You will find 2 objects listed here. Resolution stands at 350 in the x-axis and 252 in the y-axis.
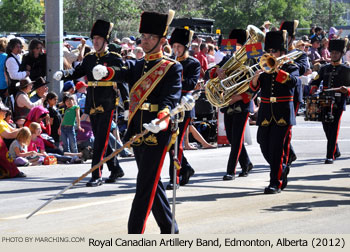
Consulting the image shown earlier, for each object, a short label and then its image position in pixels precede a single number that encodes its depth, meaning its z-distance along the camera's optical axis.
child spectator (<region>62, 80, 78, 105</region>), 15.41
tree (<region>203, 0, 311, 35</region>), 52.28
